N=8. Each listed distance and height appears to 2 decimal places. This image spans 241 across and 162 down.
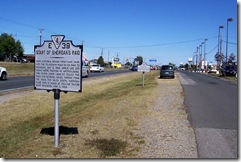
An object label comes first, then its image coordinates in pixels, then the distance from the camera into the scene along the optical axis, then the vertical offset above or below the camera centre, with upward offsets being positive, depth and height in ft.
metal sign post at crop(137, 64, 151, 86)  85.59 -0.79
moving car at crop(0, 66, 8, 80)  94.57 -3.22
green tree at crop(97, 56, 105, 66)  485.15 +4.86
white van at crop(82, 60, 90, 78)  126.55 -2.13
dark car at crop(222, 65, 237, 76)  184.24 -1.94
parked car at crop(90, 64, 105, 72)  216.95 -2.57
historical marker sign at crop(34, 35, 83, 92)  22.04 -0.11
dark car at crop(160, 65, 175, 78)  134.51 -2.61
